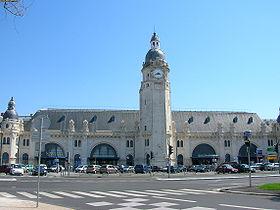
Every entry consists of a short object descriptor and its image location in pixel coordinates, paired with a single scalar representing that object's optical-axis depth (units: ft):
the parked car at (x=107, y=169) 160.84
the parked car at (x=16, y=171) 142.55
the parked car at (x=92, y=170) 165.18
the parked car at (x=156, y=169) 196.45
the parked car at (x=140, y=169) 167.19
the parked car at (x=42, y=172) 141.11
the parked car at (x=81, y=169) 188.45
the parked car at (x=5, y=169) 155.77
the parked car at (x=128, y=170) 189.59
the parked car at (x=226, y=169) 157.24
